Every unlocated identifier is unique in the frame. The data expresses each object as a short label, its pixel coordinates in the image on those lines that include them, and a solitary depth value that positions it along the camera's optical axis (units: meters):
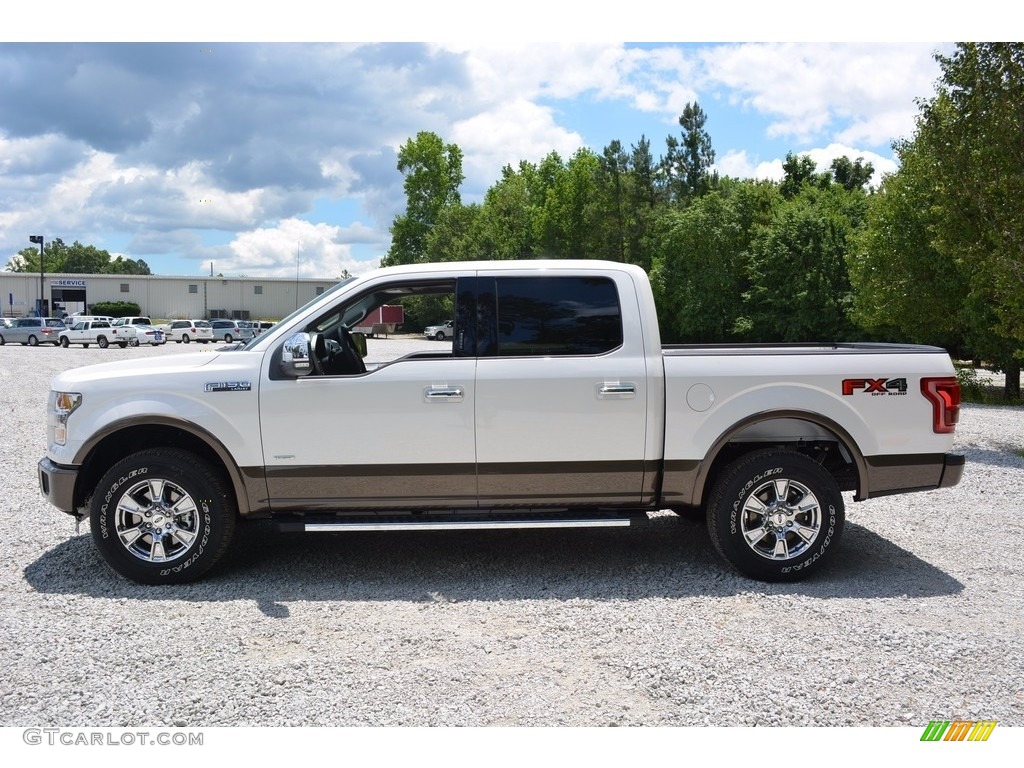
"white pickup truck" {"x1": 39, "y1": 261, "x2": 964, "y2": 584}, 5.51
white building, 85.88
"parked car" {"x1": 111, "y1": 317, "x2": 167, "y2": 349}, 45.44
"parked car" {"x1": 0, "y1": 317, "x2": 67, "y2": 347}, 45.97
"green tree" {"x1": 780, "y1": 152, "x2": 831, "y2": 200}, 50.78
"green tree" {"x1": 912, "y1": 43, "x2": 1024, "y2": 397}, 11.90
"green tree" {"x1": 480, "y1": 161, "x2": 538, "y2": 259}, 64.75
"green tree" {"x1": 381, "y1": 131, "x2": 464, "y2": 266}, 79.81
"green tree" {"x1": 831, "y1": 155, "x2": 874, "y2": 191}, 57.38
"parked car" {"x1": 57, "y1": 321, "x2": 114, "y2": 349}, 45.16
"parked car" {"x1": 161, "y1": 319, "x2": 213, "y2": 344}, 53.71
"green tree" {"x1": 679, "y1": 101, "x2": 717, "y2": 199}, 52.34
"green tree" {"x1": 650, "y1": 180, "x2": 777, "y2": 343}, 46.47
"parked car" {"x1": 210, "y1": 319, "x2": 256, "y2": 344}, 54.25
